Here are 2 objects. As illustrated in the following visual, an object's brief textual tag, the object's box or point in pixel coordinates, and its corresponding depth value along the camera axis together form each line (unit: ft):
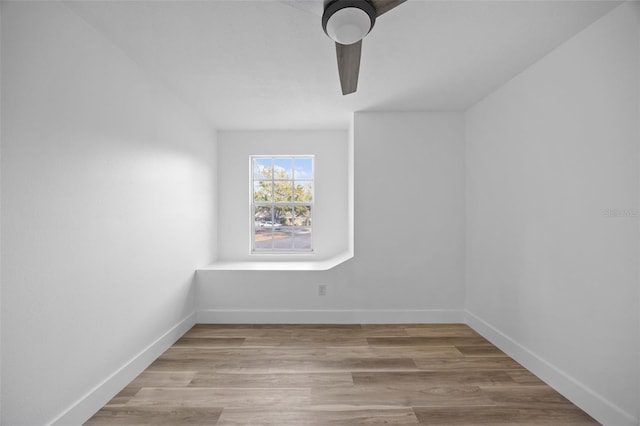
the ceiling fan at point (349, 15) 4.22
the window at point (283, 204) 14.56
